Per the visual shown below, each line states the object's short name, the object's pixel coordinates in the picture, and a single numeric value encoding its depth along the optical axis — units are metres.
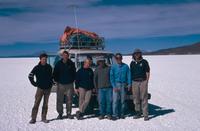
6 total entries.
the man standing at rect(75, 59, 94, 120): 5.96
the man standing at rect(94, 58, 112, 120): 5.90
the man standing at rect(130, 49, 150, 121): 5.90
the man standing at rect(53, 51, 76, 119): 5.85
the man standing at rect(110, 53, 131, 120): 5.90
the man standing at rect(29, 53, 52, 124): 5.65
